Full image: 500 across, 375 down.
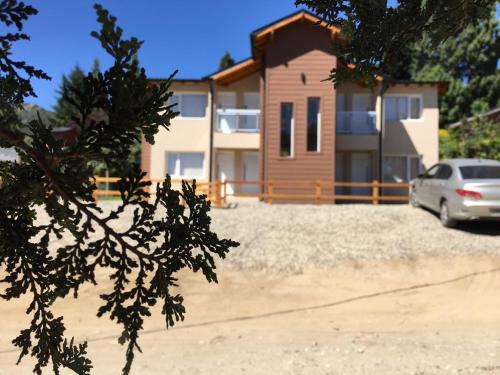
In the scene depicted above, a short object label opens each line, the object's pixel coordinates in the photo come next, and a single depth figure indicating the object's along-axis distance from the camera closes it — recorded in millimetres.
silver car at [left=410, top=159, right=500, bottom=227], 11156
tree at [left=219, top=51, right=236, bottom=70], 56062
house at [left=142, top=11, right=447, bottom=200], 19578
